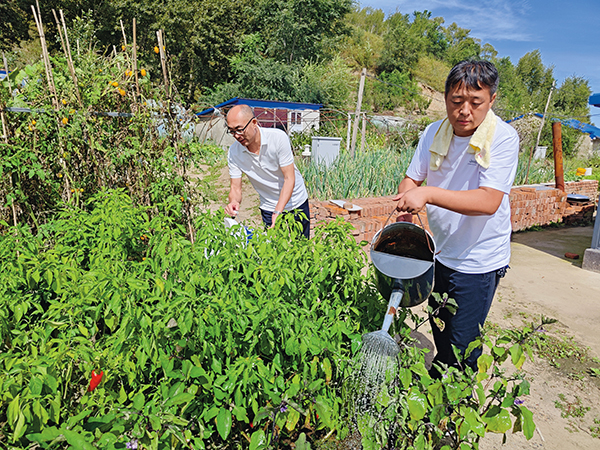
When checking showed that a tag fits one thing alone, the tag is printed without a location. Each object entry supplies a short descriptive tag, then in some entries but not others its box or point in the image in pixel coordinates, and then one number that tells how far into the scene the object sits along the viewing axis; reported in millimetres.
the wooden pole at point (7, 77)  2630
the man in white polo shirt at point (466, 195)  1392
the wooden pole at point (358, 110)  6937
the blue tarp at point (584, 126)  18078
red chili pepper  1273
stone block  4582
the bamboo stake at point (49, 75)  2644
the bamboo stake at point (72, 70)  2674
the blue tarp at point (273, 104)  18297
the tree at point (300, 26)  22797
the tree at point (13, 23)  17891
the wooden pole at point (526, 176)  7844
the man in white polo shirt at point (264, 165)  2416
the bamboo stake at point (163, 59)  2770
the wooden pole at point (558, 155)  7020
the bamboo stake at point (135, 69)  2773
